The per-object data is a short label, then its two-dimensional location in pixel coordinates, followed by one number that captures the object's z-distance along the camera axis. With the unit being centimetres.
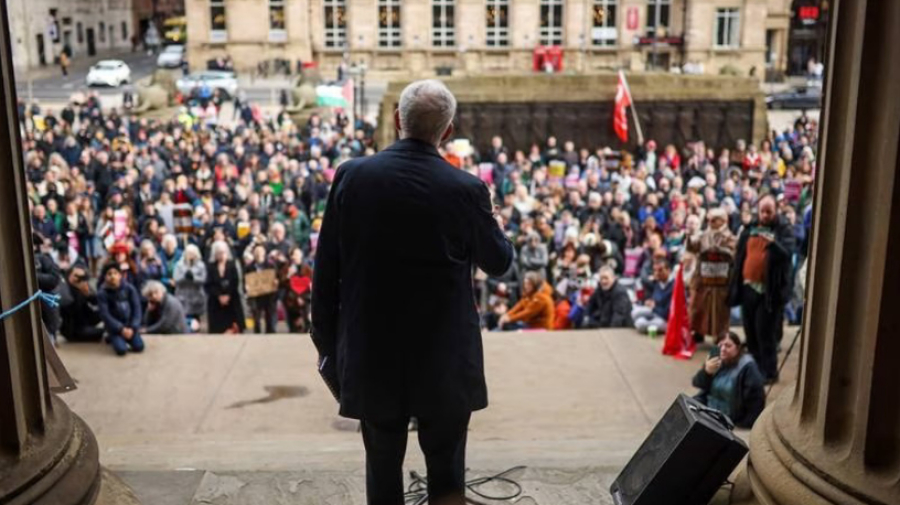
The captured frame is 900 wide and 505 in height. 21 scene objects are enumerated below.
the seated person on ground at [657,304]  944
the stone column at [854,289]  316
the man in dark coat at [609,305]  1019
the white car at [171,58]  5159
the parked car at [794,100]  3819
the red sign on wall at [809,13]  5156
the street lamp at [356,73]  4178
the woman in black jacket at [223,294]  1134
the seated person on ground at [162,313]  995
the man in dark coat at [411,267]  354
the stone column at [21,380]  343
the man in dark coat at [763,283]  814
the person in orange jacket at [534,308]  1038
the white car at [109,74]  4550
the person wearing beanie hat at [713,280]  887
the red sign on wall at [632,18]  4931
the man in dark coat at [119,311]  891
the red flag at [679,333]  889
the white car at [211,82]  3925
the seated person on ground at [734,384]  718
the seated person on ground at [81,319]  936
